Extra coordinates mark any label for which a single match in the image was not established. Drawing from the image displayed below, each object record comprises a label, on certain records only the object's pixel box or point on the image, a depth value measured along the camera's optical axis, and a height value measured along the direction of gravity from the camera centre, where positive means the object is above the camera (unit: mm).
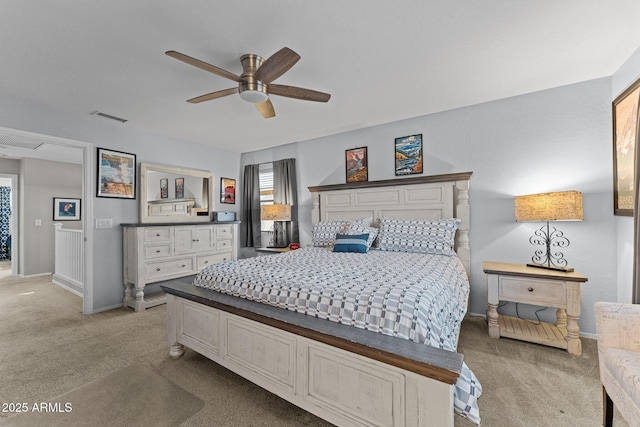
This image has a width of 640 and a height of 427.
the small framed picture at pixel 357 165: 3920 +714
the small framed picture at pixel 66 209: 5707 +137
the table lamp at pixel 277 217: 4387 -71
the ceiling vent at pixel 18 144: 3655 +1135
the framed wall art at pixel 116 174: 3441 +544
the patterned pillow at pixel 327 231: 3619 -252
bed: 1177 -631
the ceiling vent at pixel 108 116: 3230 +1231
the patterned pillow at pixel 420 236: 2892 -277
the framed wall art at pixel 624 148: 2131 +530
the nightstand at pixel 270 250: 4165 -589
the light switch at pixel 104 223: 3416 -102
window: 4996 +494
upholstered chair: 1242 -722
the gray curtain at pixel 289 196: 4570 +300
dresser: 3453 -558
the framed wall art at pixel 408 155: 3506 +768
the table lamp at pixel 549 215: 2328 -41
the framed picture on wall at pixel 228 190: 4969 +441
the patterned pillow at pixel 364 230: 3179 -220
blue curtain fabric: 6746 -280
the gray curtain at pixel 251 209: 5078 +85
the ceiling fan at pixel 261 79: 1744 +1000
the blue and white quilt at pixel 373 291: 1306 -482
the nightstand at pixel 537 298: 2236 -778
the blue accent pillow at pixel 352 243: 2982 -352
